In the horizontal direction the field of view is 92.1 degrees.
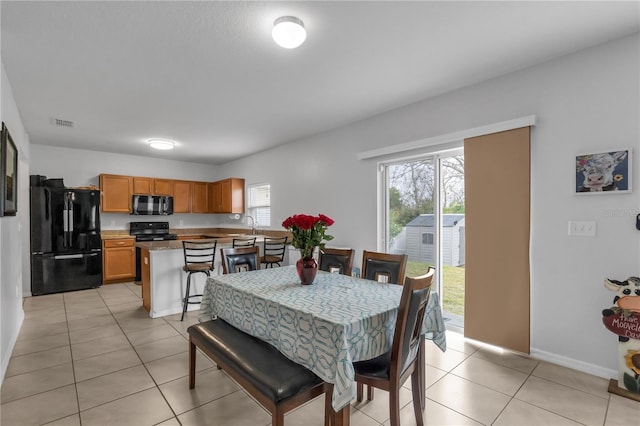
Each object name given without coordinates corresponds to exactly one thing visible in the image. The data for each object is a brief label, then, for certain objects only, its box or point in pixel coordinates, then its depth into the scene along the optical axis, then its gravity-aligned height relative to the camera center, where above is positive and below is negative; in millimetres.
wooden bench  1421 -824
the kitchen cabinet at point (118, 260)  5578 -929
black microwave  6149 +100
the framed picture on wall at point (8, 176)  2371 +293
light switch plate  2416 -151
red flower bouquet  2133 -163
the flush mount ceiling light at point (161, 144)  4938 +1068
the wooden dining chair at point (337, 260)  2809 -479
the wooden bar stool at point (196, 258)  3752 -637
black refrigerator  4832 -495
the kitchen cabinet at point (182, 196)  6804 +306
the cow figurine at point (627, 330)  2121 -850
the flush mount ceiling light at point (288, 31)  2016 +1177
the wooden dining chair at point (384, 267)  2453 -478
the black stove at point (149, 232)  6125 -461
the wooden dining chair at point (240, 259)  2729 -460
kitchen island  3799 -887
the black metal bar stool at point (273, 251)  4339 -624
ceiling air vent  4102 +1189
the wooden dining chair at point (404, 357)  1527 -788
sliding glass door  3361 -118
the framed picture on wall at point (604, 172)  2268 +283
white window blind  6160 +130
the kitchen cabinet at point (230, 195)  6582 +311
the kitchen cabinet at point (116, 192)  5859 +336
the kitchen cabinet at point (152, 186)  6242 +497
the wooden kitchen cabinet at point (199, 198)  7102 +276
